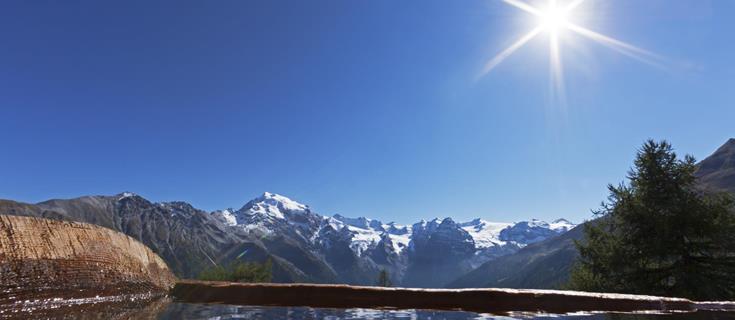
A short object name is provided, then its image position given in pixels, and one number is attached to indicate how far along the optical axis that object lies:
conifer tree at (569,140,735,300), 17.97
